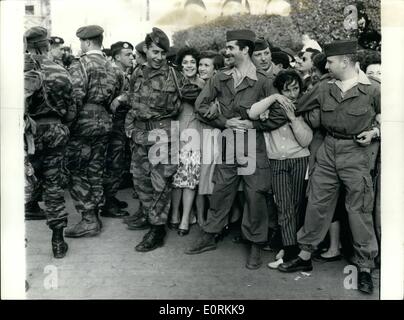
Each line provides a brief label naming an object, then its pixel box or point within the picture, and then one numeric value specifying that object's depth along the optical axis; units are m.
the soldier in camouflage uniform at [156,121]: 4.57
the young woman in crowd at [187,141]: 4.68
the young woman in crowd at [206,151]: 4.65
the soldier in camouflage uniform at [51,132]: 4.18
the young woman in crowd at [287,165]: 4.22
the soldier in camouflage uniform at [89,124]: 4.68
